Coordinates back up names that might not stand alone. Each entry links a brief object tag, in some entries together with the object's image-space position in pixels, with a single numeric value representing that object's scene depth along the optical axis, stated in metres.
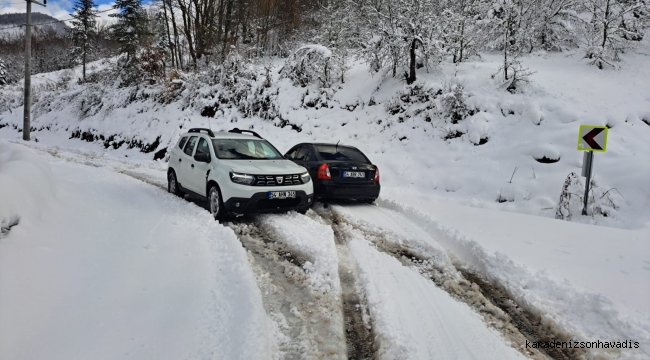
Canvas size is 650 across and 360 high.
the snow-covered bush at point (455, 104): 12.00
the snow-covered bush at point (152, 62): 21.44
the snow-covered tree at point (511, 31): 12.18
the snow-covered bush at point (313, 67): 16.61
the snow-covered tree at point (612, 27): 13.00
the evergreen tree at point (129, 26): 25.20
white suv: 6.32
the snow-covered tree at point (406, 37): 13.43
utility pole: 21.20
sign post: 6.70
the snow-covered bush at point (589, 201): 7.80
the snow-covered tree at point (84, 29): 40.95
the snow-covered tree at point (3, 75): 51.59
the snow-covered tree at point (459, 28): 14.05
